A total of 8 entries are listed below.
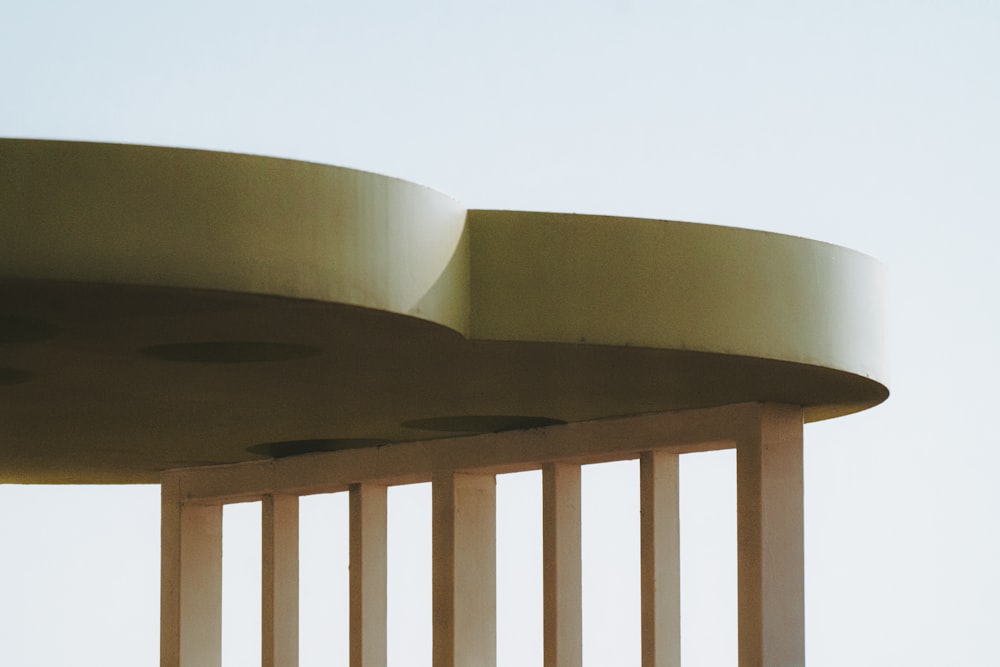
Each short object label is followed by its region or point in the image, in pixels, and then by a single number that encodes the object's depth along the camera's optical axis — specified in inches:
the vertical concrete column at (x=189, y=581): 978.7
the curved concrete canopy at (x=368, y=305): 443.5
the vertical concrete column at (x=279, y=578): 919.0
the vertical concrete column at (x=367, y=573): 867.4
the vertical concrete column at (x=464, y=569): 796.0
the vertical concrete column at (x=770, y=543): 660.7
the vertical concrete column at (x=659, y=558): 719.7
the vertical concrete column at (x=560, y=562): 754.8
